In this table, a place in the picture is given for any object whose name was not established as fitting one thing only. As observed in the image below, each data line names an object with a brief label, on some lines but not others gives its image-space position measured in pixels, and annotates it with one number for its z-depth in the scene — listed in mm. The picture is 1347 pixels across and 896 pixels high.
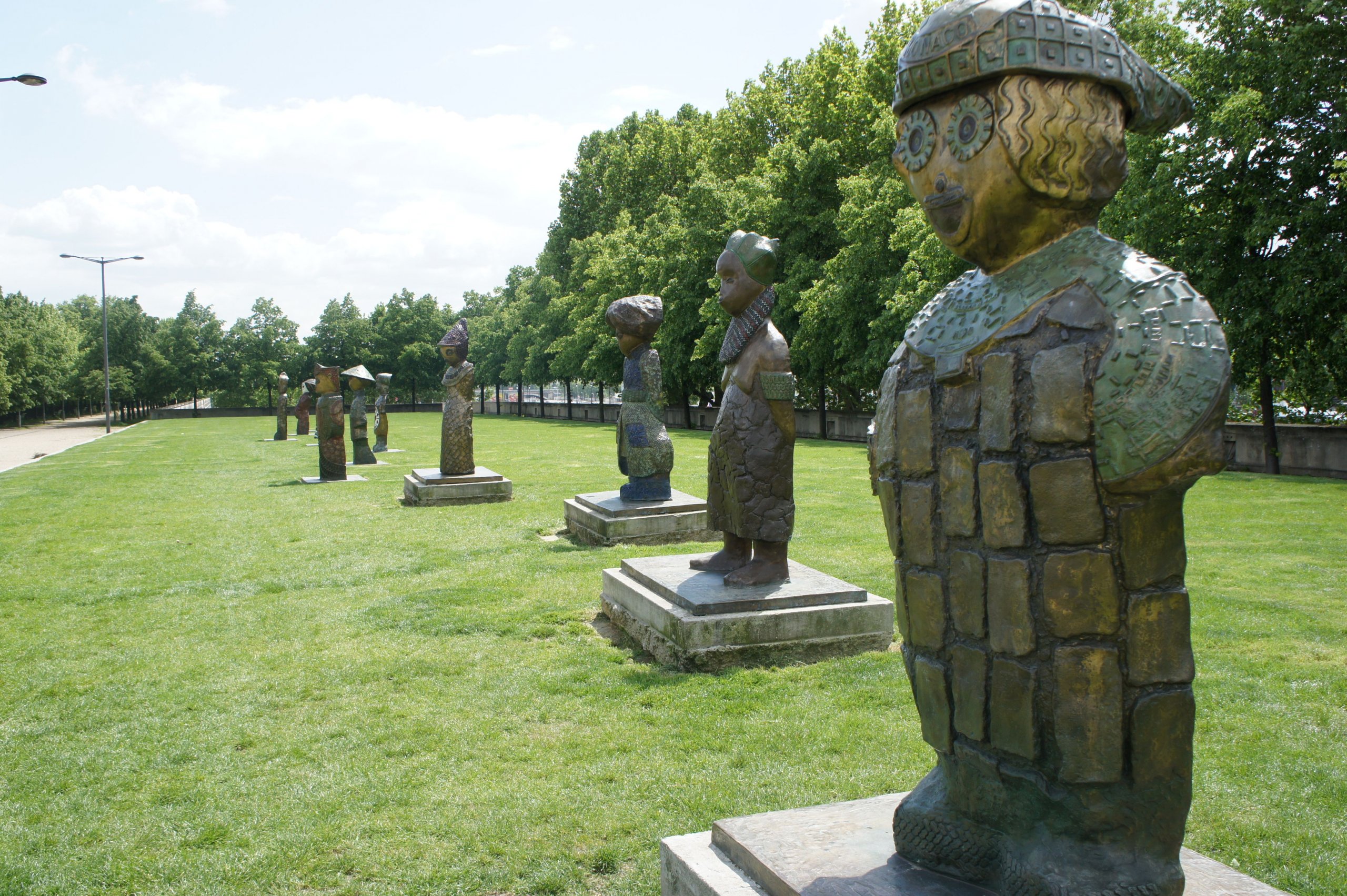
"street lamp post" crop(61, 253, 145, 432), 37156
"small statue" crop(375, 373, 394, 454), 25844
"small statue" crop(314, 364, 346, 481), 18594
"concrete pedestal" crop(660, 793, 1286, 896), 2748
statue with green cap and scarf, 6848
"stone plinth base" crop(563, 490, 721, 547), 11258
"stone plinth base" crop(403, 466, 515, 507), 15211
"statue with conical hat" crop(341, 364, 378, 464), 22422
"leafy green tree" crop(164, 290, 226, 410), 62875
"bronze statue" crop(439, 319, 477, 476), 14969
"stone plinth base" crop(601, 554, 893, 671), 6488
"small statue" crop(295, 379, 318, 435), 33188
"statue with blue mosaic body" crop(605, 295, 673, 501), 11234
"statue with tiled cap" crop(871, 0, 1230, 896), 2361
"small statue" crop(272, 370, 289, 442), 33438
